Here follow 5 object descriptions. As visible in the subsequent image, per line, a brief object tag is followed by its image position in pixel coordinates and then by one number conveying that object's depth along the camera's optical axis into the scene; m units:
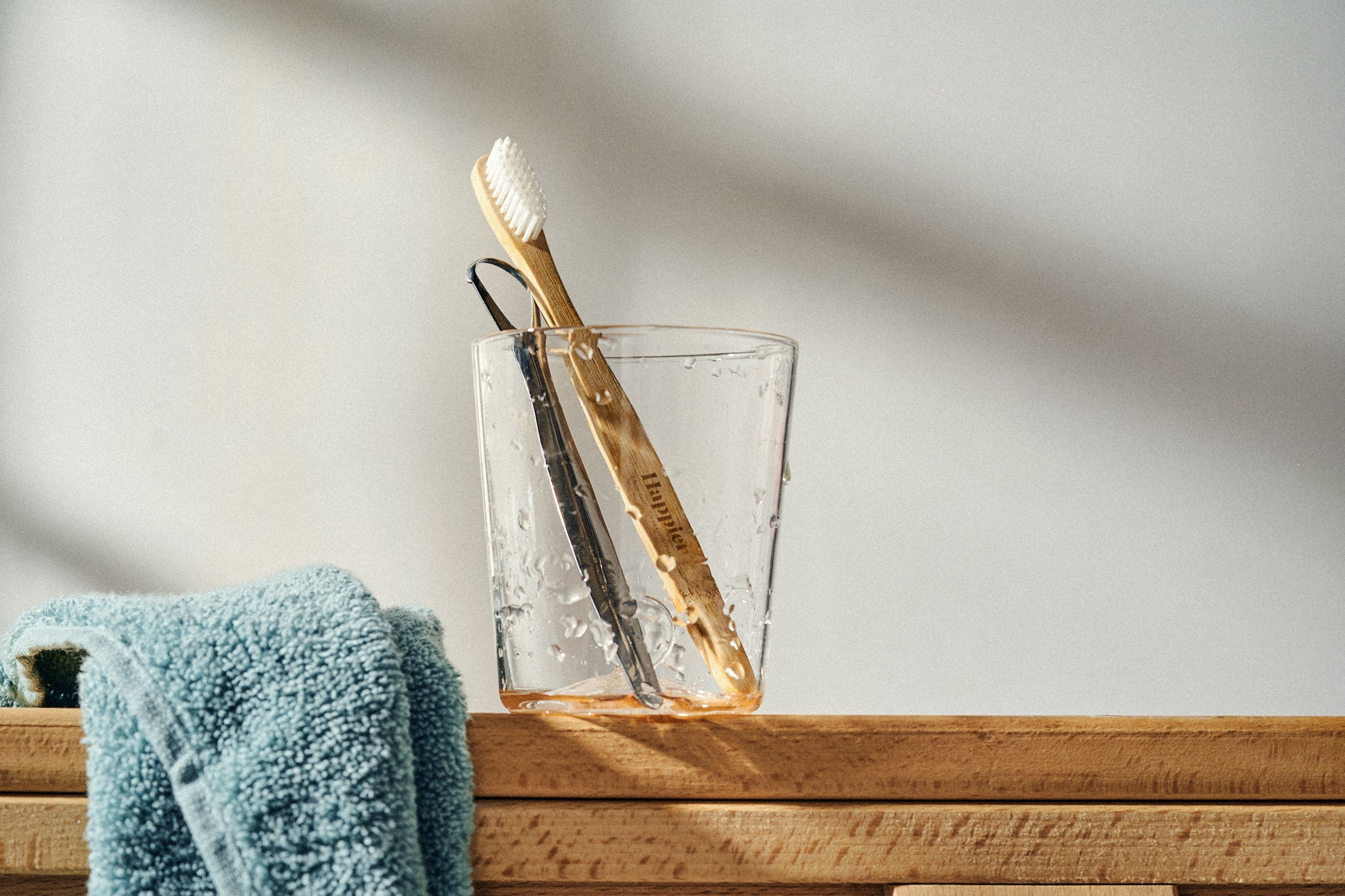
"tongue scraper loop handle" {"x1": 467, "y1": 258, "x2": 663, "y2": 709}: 0.97
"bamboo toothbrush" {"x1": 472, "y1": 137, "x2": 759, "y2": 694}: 0.97
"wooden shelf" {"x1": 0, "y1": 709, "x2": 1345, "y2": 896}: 0.95
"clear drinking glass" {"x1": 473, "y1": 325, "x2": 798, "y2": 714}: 0.98
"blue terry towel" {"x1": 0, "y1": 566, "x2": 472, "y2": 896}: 0.91
